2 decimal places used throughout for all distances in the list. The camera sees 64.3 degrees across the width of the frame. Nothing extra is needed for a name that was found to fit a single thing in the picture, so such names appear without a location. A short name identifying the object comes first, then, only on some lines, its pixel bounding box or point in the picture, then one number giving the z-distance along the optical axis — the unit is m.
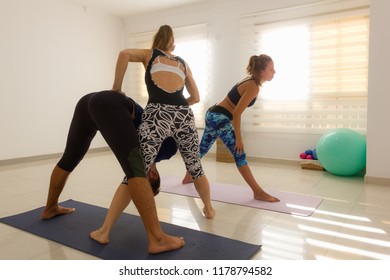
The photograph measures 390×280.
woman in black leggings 1.61
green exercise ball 3.42
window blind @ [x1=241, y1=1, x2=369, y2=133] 3.91
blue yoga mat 1.66
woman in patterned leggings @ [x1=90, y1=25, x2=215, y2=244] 1.83
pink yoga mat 2.49
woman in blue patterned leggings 2.54
